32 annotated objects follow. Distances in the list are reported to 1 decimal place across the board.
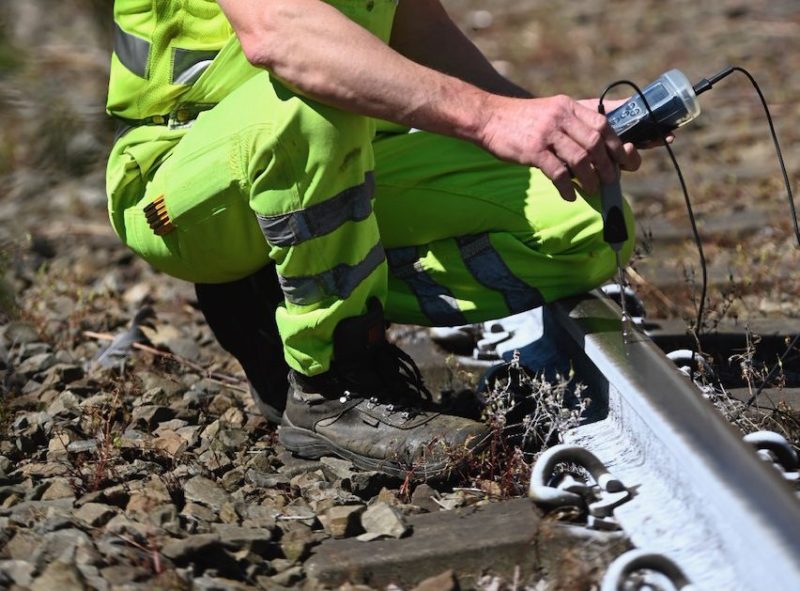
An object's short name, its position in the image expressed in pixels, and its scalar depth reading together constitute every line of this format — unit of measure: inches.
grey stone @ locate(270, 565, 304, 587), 189.9
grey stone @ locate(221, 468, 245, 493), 233.8
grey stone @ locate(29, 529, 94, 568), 190.4
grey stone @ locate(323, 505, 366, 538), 206.5
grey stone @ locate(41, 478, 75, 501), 221.9
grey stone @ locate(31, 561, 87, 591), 179.8
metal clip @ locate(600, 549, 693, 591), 171.0
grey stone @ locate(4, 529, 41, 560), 193.6
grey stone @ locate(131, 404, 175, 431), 266.7
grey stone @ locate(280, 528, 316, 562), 197.6
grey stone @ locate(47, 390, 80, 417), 268.8
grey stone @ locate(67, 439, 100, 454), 245.1
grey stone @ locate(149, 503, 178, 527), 206.2
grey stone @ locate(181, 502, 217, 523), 213.4
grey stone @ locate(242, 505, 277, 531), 210.4
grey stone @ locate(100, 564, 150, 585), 183.6
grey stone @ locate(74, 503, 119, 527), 206.2
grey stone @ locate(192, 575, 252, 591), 182.7
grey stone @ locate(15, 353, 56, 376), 304.5
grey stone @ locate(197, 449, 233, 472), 243.3
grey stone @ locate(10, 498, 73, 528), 207.6
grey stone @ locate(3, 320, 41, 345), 325.7
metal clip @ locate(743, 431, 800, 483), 203.0
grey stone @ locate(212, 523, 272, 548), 197.6
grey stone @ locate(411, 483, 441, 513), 221.0
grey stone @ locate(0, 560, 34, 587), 183.9
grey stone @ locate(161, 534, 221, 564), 188.9
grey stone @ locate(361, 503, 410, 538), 200.1
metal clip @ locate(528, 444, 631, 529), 196.1
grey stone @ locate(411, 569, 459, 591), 183.6
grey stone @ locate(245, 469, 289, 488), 235.5
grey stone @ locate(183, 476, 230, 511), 221.5
